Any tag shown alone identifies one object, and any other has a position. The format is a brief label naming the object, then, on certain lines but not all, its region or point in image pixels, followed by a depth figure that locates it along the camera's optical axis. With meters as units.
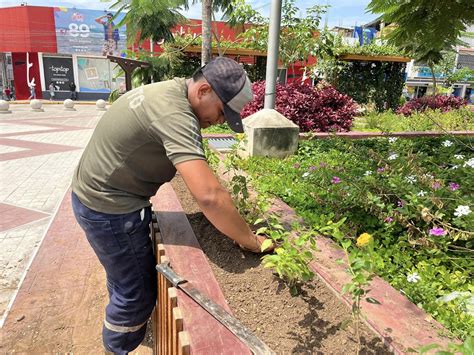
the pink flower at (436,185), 2.83
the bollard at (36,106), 19.17
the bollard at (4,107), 17.52
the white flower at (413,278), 2.11
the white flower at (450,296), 1.20
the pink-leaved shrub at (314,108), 8.49
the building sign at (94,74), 29.94
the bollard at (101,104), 21.02
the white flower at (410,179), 3.07
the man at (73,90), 29.36
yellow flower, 1.59
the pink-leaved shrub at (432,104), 15.11
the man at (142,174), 1.60
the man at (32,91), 28.56
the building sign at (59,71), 28.80
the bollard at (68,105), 20.57
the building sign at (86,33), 28.02
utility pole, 5.62
